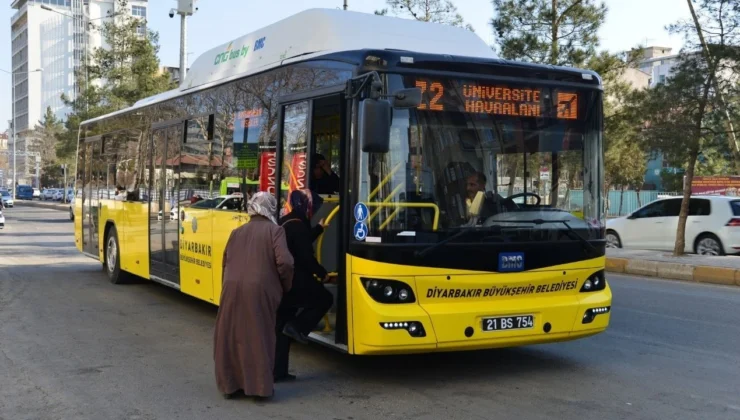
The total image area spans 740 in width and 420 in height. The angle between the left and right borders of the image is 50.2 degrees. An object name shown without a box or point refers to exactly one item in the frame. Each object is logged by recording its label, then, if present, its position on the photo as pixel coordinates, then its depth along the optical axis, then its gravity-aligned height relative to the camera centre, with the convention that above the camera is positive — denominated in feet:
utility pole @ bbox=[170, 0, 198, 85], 75.79 +16.72
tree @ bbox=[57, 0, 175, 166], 112.47 +17.26
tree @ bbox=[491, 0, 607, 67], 65.26 +13.56
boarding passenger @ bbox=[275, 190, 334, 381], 20.76 -2.72
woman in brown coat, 18.94 -2.85
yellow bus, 19.89 +0.37
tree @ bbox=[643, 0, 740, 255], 52.06 +6.31
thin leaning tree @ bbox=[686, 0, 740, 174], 51.96 +8.16
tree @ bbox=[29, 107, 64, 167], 264.72 +16.46
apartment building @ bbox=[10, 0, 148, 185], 450.30 +77.68
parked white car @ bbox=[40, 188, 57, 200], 285.29 -2.78
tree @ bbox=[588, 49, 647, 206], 56.76 +6.51
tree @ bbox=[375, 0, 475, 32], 77.15 +17.81
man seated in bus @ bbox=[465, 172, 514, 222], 20.75 -0.29
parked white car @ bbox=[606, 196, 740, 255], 58.03 -2.78
